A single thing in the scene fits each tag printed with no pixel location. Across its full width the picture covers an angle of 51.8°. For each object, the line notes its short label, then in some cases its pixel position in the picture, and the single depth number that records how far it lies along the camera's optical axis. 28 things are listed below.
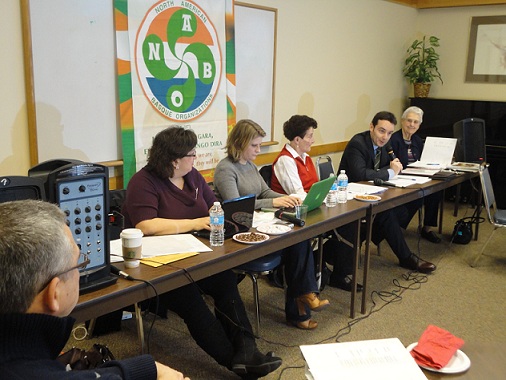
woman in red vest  3.41
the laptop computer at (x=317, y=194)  2.69
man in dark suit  3.85
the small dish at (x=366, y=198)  3.14
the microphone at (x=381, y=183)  3.67
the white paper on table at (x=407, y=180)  3.70
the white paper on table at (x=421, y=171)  4.11
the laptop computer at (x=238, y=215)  2.38
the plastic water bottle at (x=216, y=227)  2.22
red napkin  1.36
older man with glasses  0.96
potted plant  6.36
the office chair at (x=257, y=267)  2.78
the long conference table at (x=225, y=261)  1.70
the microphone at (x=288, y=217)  2.58
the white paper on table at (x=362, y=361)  1.28
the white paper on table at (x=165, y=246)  2.05
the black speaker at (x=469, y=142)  4.96
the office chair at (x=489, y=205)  3.88
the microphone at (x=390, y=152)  4.14
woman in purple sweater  2.26
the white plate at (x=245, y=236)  2.27
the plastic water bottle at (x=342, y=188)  3.11
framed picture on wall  6.07
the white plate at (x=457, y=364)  1.35
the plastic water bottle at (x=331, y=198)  3.01
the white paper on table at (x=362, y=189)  3.34
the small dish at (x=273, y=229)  2.43
